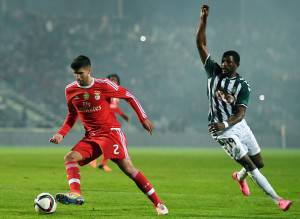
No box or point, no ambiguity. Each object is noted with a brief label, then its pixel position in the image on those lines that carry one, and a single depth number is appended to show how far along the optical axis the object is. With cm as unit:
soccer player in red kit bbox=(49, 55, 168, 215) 1989
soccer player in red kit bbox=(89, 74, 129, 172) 4122
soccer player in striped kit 2105
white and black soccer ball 1955
